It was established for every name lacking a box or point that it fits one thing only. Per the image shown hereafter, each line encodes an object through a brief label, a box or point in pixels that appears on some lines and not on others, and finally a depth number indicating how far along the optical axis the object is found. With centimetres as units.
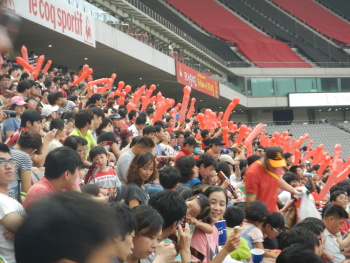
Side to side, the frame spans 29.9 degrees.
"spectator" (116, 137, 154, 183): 532
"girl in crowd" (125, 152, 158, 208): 424
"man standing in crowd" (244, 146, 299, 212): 588
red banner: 2783
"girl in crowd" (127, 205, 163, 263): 301
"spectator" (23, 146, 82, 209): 356
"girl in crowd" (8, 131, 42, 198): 419
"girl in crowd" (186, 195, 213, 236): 396
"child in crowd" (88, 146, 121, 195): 502
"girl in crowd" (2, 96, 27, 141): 615
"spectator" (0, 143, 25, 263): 315
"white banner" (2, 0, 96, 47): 1563
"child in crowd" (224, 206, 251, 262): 471
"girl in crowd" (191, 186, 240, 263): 363
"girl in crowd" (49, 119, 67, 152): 598
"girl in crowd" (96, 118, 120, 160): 662
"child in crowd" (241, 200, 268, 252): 484
